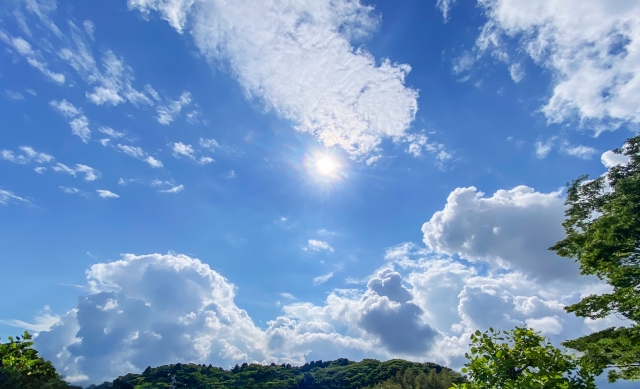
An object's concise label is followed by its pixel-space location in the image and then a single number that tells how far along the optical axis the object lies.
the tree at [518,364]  9.80
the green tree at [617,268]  16.59
